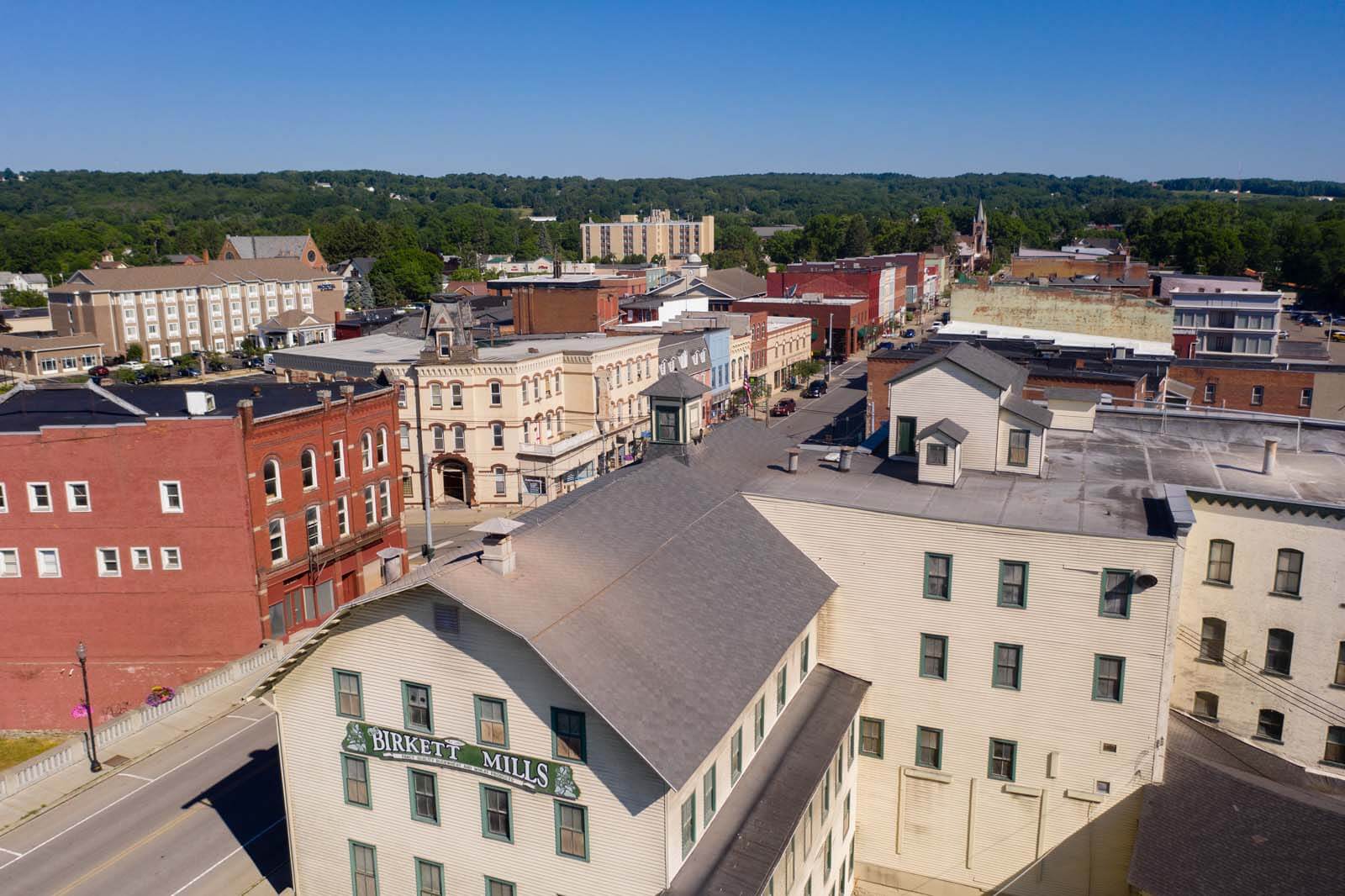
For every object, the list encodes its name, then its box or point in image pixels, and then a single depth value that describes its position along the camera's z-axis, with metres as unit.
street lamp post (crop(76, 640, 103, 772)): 35.81
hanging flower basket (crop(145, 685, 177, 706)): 42.59
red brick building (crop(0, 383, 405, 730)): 42.28
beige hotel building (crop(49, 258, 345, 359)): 131.75
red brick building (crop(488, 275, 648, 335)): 91.19
